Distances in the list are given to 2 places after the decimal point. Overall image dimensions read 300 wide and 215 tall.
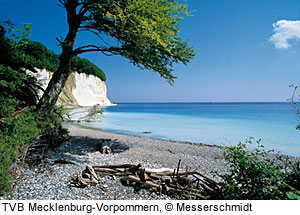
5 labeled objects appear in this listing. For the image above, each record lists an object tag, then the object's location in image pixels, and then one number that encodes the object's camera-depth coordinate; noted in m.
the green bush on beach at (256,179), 2.78
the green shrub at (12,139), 3.17
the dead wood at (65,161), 5.01
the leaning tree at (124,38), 5.89
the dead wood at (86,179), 3.76
